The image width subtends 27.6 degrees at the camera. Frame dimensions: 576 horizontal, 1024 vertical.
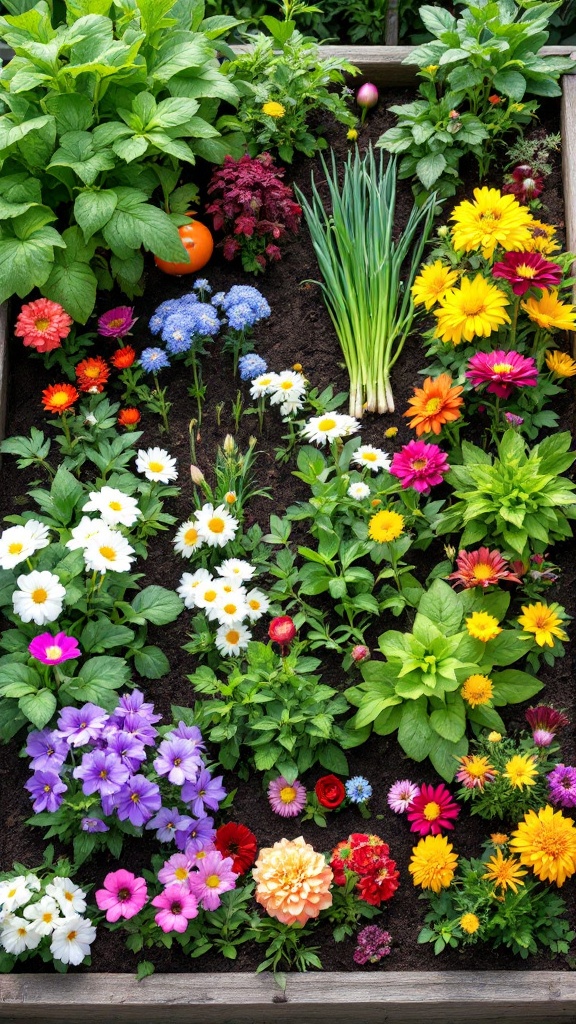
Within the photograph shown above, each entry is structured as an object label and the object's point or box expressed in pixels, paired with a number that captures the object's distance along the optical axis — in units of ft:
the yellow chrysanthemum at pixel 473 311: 8.97
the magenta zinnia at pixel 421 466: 8.54
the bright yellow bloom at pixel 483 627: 8.06
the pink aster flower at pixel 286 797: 8.16
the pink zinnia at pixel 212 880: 7.66
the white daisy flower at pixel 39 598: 8.08
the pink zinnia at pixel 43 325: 9.30
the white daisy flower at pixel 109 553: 8.24
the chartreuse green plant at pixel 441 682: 8.11
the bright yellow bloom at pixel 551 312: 9.07
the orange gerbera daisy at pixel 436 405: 8.91
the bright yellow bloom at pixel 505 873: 7.59
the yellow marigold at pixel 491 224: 9.05
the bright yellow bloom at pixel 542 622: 8.30
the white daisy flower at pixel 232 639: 8.50
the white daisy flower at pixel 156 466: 9.10
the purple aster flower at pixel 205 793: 8.00
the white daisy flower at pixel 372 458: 8.98
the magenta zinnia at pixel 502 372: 8.71
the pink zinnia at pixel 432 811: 7.93
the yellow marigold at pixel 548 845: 7.59
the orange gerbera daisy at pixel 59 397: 9.26
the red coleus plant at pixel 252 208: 9.89
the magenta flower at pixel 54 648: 7.99
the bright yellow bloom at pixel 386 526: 8.49
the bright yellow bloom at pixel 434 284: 9.28
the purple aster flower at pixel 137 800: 7.79
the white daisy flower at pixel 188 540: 8.82
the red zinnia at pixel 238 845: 8.00
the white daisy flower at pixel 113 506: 8.55
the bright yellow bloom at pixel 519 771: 7.71
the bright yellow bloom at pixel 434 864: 7.72
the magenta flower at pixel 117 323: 9.66
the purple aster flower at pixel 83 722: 7.89
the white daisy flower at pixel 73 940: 7.57
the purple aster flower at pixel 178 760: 7.84
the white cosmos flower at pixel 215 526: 8.74
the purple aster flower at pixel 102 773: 7.72
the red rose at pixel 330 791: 8.11
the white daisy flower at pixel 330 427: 9.05
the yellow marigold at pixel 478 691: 8.11
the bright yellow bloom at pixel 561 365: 9.19
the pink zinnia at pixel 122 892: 7.73
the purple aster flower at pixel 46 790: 7.89
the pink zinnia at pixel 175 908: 7.57
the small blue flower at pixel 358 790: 8.13
